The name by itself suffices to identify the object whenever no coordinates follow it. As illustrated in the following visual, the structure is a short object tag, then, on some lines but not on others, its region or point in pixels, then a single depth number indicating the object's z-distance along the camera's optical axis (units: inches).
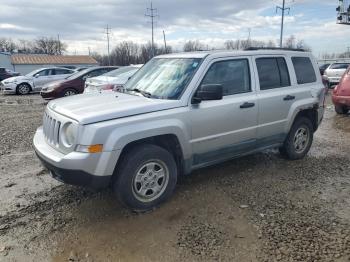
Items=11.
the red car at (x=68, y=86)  541.0
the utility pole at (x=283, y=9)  1673.7
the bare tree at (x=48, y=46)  3720.5
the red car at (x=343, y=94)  407.6
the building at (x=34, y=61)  2333.5
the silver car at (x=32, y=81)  750.5
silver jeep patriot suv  143.0
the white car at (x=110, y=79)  455.2
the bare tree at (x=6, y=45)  3617.1
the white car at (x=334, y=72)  827.4
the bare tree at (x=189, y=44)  2688.0
